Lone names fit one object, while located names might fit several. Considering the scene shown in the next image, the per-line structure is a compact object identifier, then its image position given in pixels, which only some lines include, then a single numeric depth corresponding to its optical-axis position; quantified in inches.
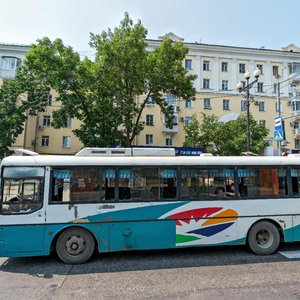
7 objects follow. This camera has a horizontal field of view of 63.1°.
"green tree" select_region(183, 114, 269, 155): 968.6
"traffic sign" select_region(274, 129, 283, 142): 473.8
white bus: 222.7
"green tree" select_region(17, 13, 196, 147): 624.1
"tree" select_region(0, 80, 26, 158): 843.4
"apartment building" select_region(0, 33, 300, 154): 1223.5
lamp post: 499.8
